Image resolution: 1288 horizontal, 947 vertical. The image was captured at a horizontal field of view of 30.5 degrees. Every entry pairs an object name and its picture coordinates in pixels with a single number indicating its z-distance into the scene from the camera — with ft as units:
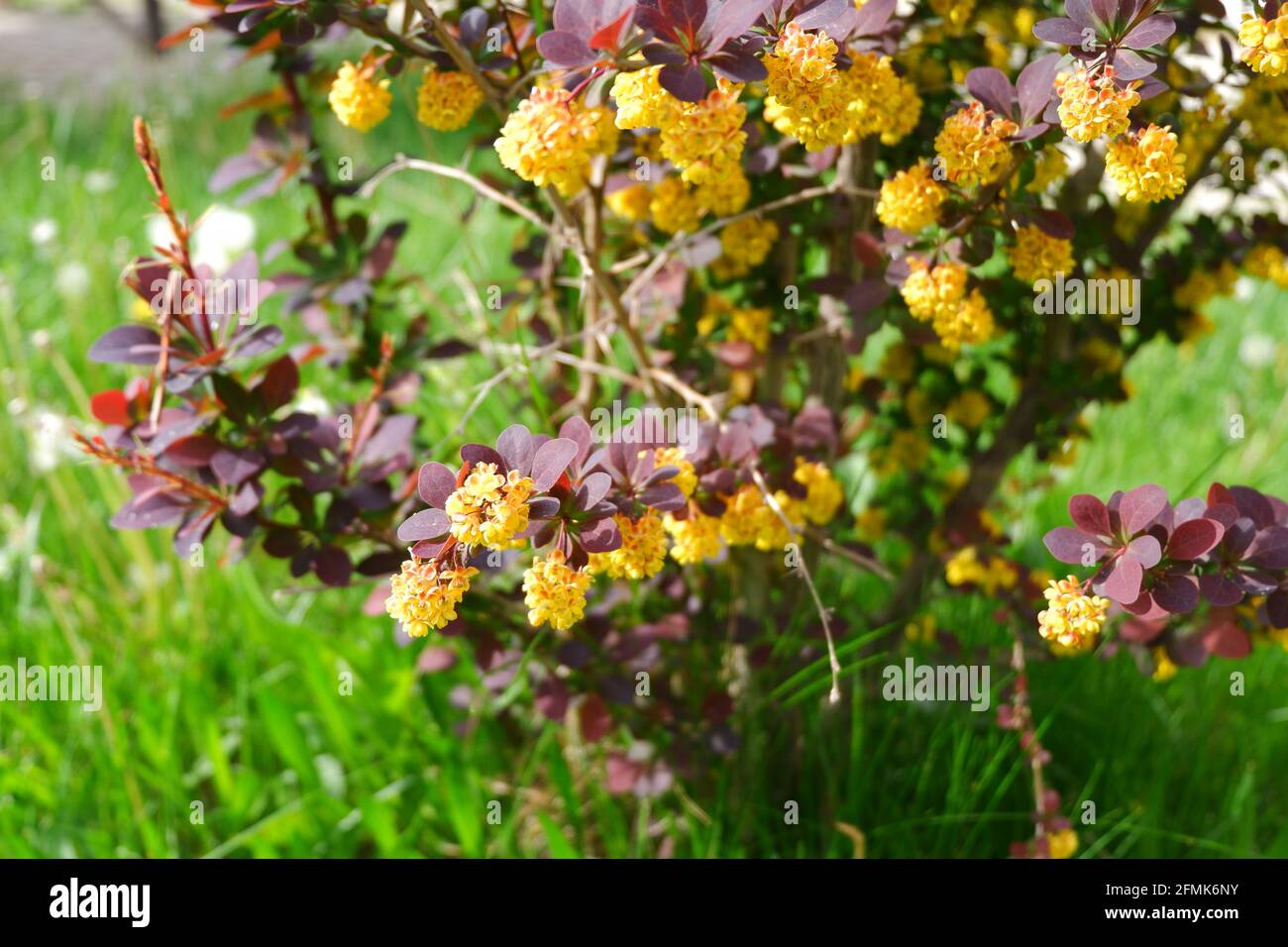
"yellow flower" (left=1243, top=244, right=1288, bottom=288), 2.97
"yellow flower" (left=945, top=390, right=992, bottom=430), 3.25
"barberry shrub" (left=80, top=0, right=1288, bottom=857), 2.41
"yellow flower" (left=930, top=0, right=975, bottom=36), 2.78
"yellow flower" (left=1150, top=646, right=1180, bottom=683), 2.95
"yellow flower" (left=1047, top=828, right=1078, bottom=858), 2.98
